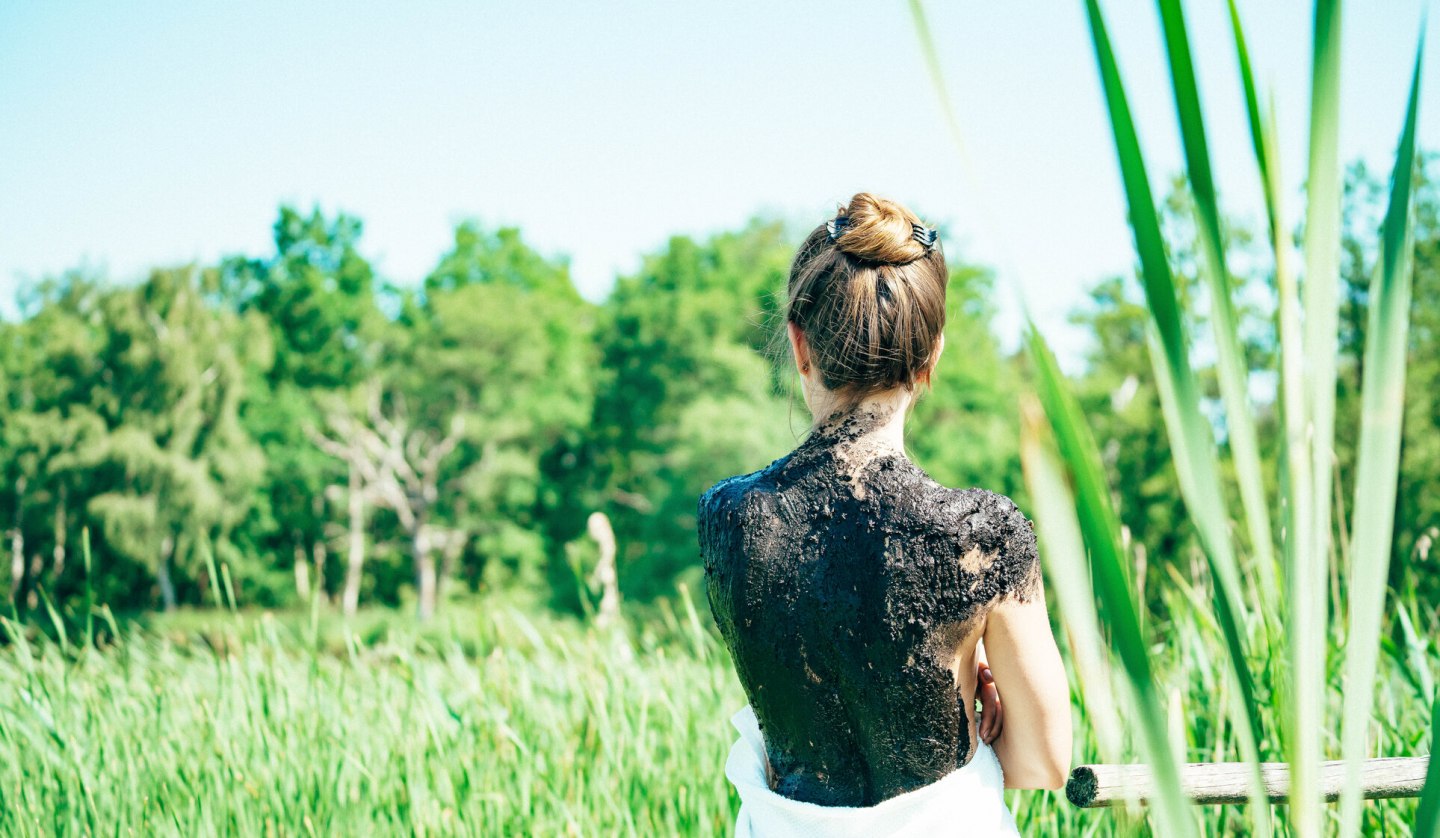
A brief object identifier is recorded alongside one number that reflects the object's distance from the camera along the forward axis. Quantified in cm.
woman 158
